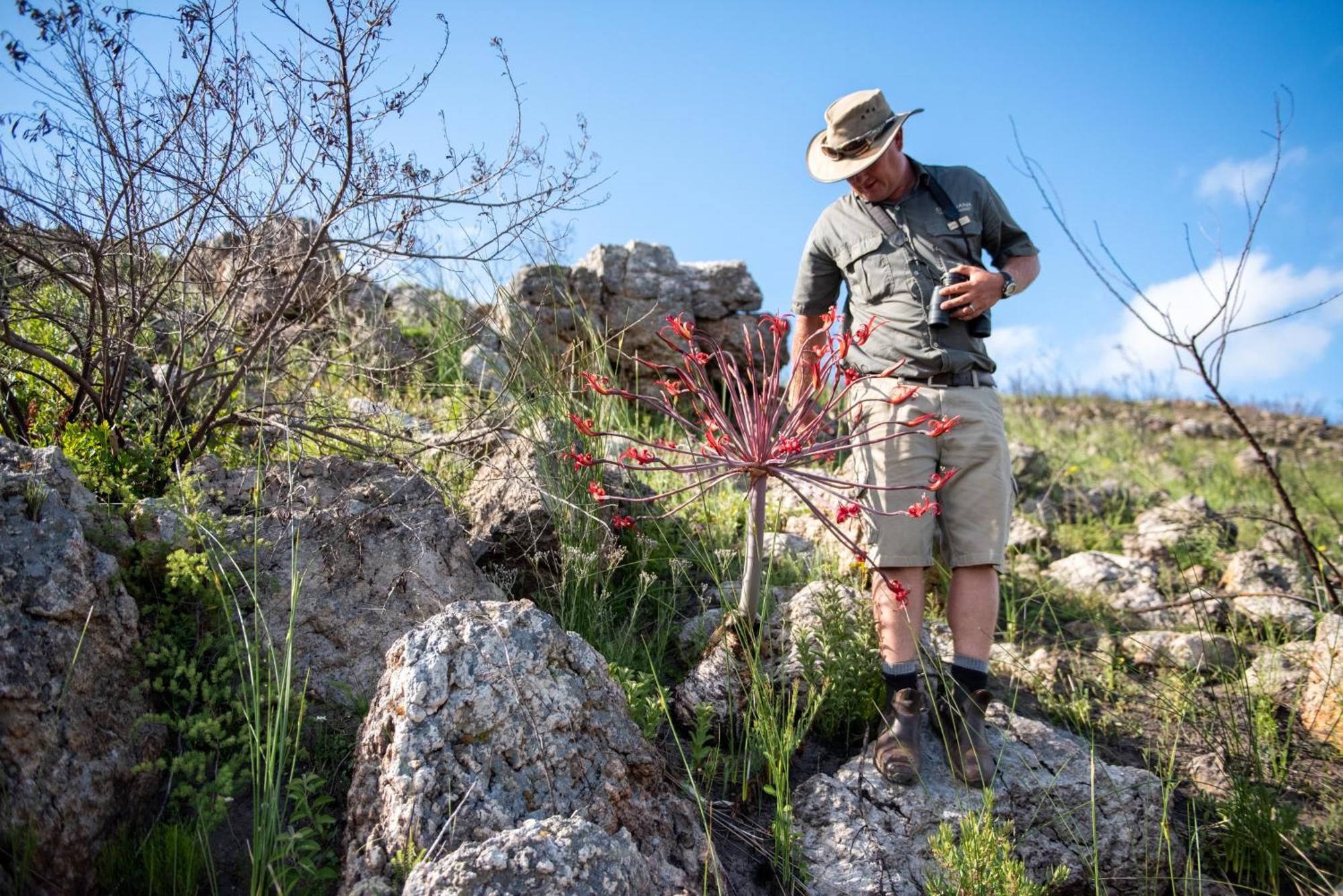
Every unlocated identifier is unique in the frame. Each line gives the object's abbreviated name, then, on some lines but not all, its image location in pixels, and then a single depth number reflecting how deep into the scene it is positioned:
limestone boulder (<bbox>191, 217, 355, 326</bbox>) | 4.07
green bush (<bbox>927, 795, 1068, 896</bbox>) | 2.71
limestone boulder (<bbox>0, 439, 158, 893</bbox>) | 2.51
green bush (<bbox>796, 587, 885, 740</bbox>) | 3.66
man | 3.59
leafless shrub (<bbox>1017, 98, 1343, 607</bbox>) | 4.24
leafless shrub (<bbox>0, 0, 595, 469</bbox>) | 3.70
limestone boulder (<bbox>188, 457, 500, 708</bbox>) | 3.43
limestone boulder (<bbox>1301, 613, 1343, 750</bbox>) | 4.21
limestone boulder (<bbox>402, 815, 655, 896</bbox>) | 2.16
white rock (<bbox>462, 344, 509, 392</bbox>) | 5.33
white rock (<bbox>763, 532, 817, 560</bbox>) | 5.09
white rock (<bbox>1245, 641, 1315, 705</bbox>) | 4.40
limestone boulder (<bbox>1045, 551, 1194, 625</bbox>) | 5.43
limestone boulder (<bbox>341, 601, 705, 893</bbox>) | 2.42
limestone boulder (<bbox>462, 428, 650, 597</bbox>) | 4.17
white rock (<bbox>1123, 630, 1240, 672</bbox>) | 4.61
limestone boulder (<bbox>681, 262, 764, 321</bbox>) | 7.62
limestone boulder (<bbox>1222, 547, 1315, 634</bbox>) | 5.25
